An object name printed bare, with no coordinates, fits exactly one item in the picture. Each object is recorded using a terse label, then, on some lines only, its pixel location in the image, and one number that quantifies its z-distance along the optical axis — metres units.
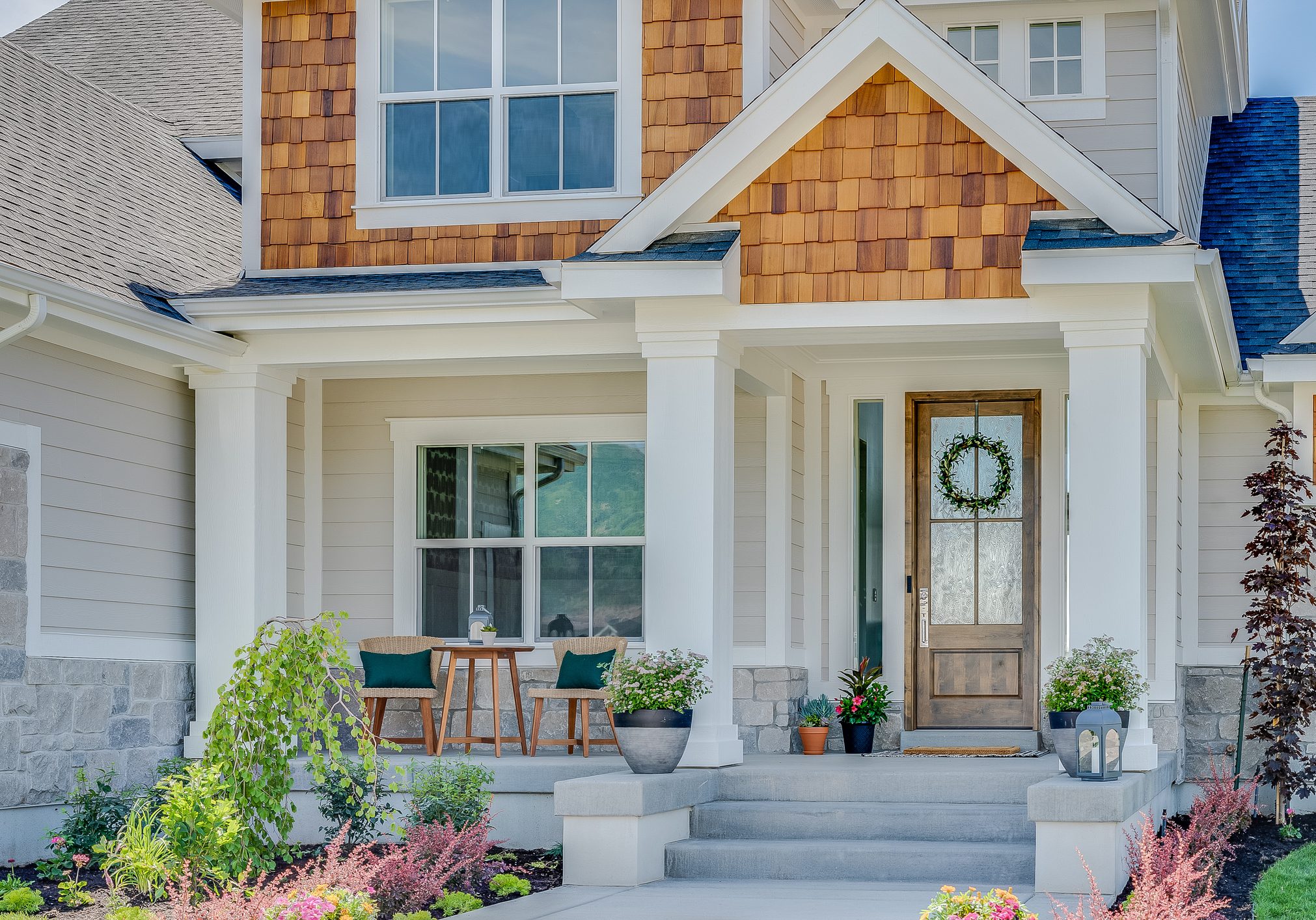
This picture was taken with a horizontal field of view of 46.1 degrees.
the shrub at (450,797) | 7.19
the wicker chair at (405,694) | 9.02
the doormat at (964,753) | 9.59
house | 7.81
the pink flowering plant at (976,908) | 4.56
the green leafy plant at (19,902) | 6.17
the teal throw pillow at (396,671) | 9.12
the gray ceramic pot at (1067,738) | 6.84
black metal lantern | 6.74
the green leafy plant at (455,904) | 6.25
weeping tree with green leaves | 6.36
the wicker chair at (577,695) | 8.98
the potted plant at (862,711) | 9.80
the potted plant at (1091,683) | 7.20
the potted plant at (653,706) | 7.48
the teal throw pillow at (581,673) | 9.09
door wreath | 10.16
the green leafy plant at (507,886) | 6.79
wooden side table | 8.89
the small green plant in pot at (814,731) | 9.70
